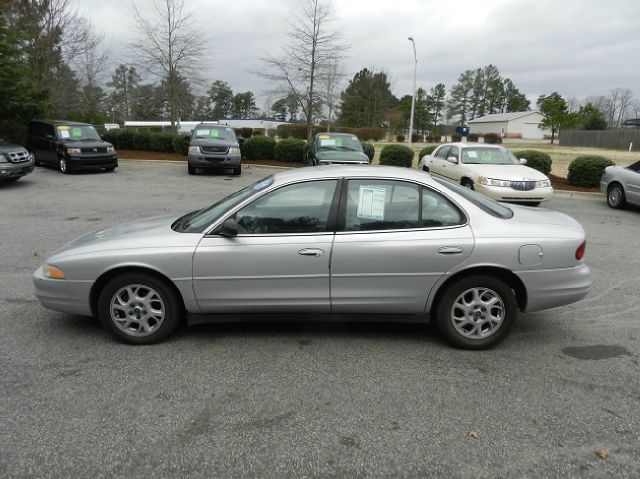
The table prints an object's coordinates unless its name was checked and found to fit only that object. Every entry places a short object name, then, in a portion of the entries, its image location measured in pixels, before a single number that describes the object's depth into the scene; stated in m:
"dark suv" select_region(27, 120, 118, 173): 16.52
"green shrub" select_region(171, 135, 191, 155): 22.11
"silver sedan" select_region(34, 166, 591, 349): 3.90
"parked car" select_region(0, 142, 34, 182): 12.95
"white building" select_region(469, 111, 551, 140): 86.38
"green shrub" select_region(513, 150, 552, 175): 15.89
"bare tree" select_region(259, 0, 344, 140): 24.47
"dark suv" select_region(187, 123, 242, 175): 16.80
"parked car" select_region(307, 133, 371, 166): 14.34
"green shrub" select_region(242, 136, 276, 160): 20.61
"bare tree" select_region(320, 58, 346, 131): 26.52
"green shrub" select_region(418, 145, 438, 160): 19.62
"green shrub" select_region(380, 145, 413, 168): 18.06
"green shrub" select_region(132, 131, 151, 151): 23.41
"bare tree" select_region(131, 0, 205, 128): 25.69
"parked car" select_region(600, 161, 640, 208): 11.47
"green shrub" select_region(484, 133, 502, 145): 66.75
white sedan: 10.77
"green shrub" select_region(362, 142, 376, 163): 17.13
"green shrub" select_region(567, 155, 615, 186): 14.92
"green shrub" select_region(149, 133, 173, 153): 22.84
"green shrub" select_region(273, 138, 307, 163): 19.70
